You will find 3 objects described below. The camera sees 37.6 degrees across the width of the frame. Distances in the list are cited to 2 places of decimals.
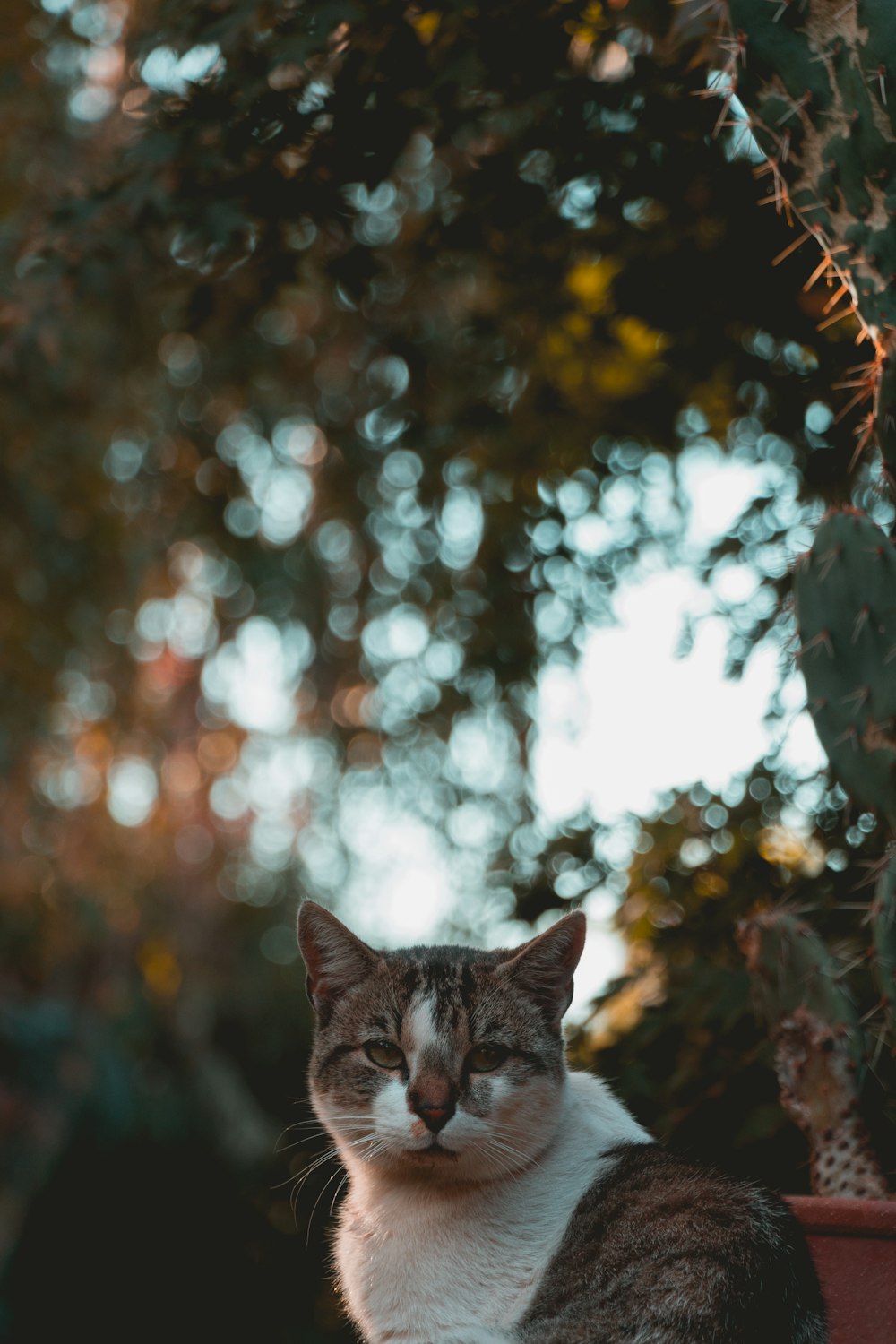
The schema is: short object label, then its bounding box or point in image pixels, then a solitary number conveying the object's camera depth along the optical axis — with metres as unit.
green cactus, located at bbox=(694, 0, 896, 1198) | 2.07
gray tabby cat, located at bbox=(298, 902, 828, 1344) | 1.80
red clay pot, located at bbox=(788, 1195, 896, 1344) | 2.02
